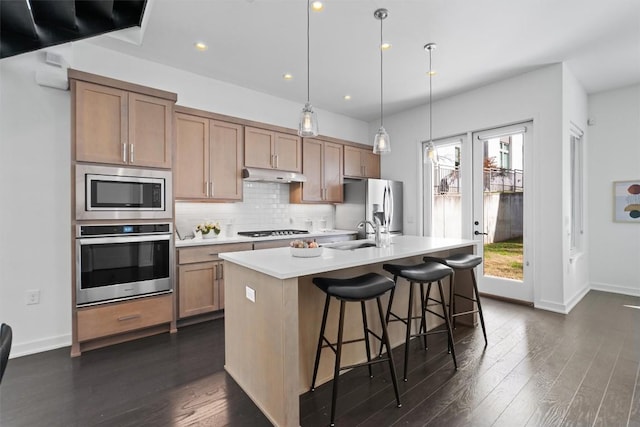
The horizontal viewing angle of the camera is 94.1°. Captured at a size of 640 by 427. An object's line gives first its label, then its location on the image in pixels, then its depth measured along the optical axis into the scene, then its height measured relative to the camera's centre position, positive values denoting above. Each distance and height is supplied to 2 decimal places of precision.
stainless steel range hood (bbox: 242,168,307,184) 3.89 +0.51
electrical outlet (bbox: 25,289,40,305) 2.71 -0.76
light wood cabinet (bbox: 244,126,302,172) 3.97 +0.89
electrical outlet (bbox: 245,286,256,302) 1.92 -0.53
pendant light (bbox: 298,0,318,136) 2.36 +0.73
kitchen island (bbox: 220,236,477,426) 1.65 -0.71
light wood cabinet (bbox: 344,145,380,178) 5.21 +0.91
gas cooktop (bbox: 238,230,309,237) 4.09 -0.28
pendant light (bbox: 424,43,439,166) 3.11 +0.65
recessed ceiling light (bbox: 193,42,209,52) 3.11 +1.77
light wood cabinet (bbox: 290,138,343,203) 4.61 +0.63
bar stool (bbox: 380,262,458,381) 2.18 -0.47
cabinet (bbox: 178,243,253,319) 3.18 -0.73
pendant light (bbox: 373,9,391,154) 2.84 +0.66
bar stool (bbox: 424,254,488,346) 2.62 -0.45
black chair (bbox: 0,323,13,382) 0.89 -0.41
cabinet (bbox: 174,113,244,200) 3.43 +0.66
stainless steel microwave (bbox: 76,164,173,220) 2.64 +0.19
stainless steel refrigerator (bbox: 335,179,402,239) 4.84 +0.14
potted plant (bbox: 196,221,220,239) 3.65 -0.20
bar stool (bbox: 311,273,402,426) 1.77 -0.49
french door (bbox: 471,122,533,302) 3.98 +0.04
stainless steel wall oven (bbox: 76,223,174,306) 2.63 -0.45
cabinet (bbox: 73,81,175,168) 2.65 +0.83
